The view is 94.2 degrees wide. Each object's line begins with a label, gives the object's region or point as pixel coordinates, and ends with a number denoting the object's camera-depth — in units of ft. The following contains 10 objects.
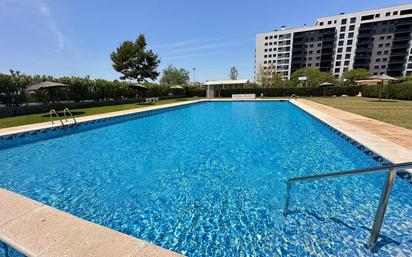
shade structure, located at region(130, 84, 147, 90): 69.36
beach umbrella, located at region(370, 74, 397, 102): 54.50
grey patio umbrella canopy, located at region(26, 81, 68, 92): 39.63
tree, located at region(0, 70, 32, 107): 41.75
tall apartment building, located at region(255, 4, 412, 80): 180.91
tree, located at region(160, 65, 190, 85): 214.69
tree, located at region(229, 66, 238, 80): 216.33
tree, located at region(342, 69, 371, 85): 152.46
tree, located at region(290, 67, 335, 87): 161.89
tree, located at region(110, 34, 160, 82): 106.52
